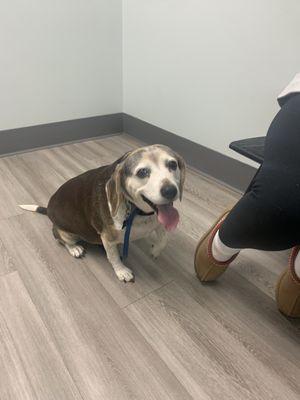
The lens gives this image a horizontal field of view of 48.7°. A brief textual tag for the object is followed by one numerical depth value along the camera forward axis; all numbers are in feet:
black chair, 4.32
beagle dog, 3.79
